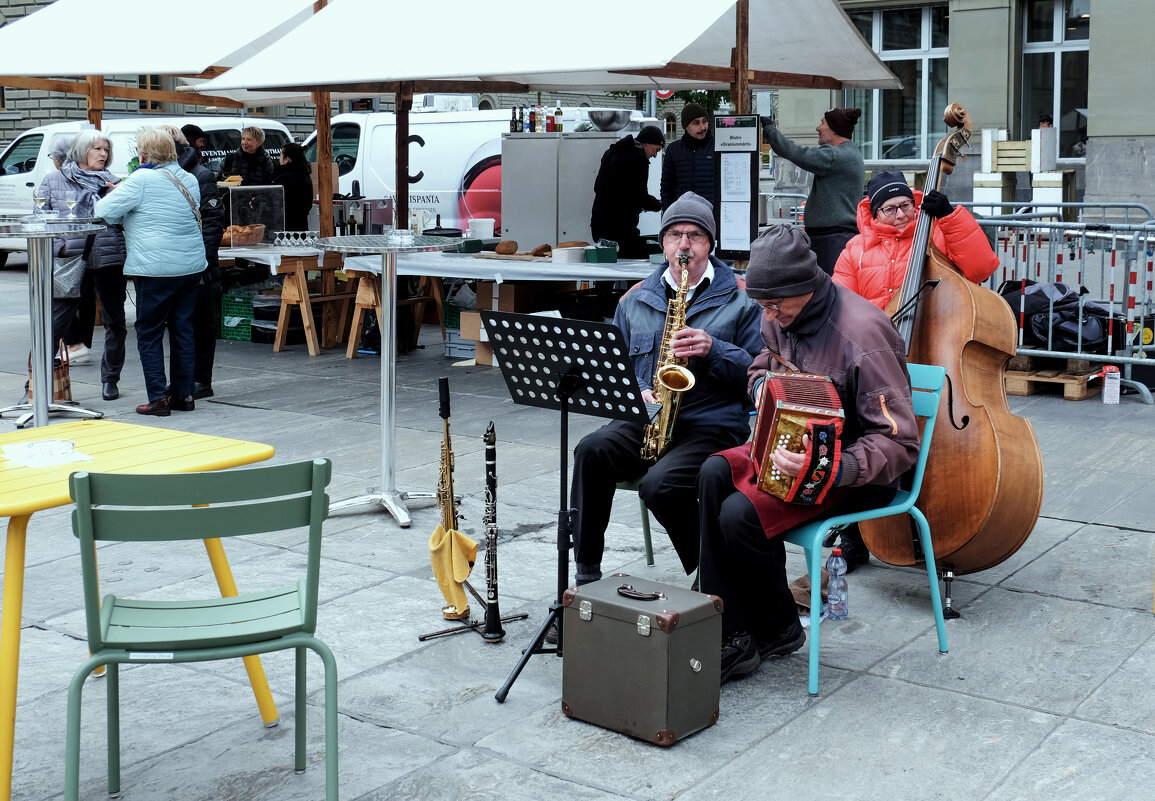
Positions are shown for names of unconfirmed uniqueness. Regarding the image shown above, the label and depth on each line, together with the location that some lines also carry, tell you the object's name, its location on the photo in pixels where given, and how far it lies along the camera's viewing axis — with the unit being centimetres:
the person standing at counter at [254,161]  1224
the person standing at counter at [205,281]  900
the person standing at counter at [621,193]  1080
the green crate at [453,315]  1077
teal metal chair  400
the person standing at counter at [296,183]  1220
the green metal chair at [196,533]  296
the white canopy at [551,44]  665
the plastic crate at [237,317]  1184
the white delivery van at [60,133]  1588
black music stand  401
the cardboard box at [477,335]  998
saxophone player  451
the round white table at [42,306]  705
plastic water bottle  459
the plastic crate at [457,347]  1055
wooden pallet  851
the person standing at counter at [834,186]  868
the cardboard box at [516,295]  997
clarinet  439
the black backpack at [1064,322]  854
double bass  454
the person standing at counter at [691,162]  1031
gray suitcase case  359
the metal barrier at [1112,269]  848
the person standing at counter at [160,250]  800
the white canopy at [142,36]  939
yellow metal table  321
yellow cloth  450
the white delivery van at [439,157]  1500
